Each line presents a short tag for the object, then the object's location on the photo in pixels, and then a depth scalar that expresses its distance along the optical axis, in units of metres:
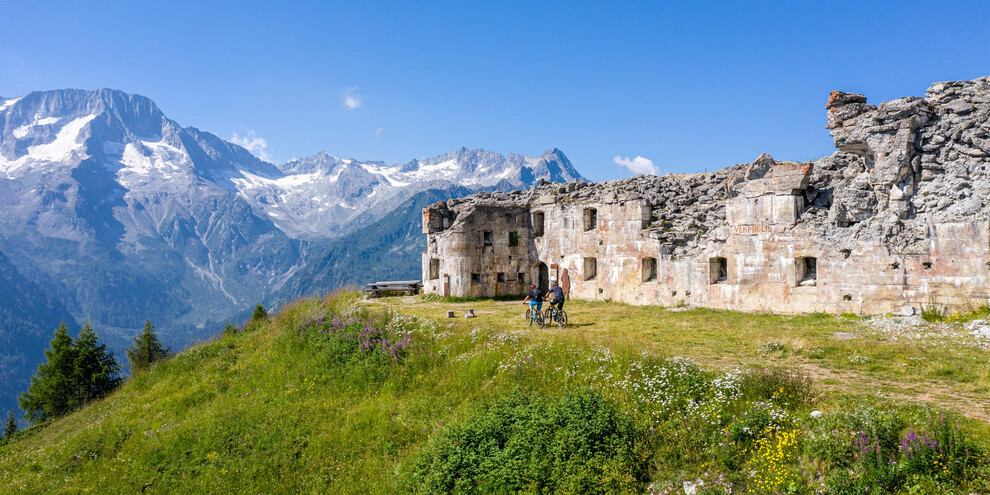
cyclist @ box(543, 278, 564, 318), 18.52
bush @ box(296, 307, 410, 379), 17.67
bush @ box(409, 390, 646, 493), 9.52
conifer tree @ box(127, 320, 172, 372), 33.84
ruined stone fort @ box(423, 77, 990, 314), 16.84
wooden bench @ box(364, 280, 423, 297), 34.41
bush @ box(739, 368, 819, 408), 10.09
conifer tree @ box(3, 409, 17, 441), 27.65
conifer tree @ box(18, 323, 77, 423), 29.14
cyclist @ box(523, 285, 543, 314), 19.23
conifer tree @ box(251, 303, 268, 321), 33.88
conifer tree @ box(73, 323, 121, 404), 30.09
